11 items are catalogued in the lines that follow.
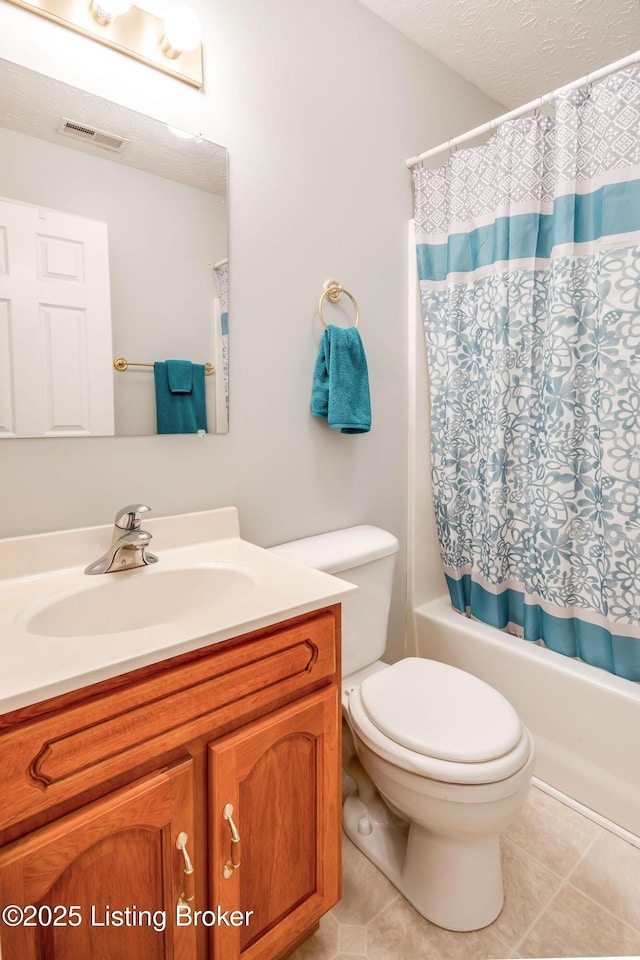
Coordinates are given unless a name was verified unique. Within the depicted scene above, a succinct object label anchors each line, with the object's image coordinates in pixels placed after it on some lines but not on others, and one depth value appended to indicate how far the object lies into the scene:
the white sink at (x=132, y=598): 0.71
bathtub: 1.40
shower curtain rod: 1.30
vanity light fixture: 1.09
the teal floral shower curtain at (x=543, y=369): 1.38
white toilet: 1.07
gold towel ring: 1.56
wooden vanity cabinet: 0.68
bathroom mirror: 1.06
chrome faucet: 1.10
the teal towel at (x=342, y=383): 1.51
